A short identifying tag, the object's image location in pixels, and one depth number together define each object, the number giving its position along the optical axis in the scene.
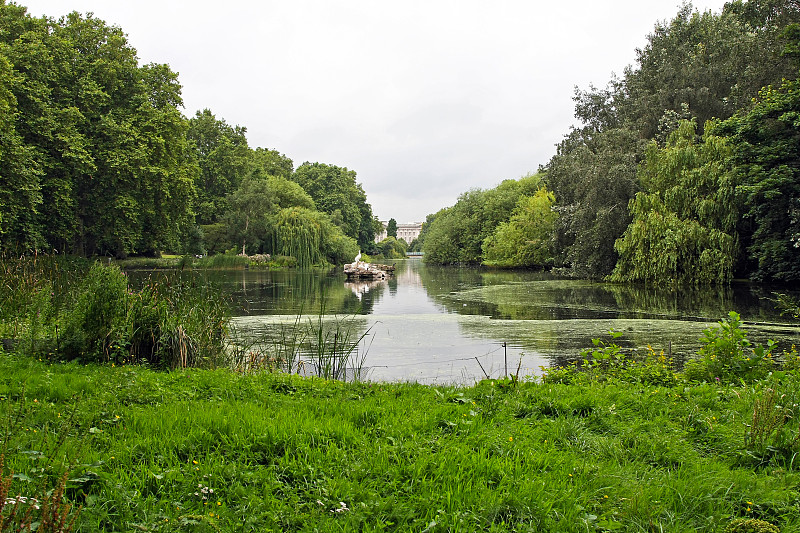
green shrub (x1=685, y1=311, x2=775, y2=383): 5.78
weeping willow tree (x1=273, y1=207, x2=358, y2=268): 46.72
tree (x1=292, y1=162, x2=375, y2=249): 69.81
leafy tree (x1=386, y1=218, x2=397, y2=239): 147.84
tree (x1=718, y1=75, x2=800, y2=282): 17.94
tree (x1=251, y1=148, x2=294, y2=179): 59.18
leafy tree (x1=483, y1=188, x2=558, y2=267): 41.75
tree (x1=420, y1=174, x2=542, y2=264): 55.69
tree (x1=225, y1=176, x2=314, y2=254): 47.53
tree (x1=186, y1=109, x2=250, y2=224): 49.16
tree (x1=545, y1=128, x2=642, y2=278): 26.08
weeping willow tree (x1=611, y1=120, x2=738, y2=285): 20.92
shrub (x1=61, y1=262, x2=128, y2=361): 6.48
